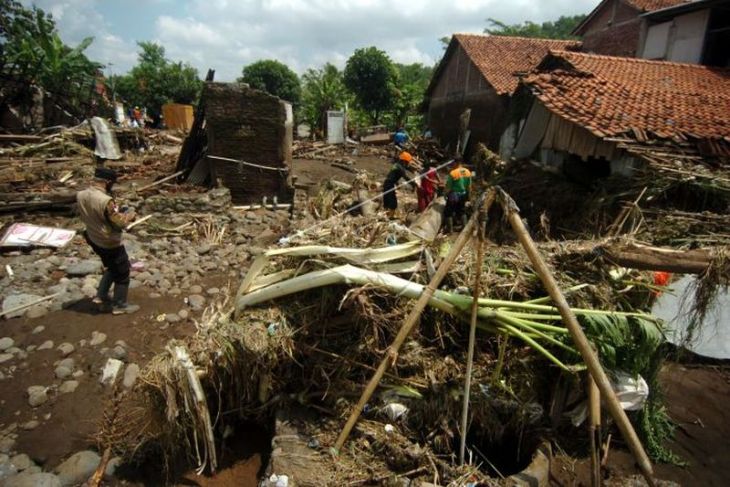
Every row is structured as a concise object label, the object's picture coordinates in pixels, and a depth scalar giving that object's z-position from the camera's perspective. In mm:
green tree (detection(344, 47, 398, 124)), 27527
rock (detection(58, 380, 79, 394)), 4141
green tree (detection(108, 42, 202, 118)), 29734
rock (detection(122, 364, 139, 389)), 4295
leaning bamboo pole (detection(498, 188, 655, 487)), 2301
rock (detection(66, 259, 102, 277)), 6309
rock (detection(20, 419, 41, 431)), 3710
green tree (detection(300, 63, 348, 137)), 26016
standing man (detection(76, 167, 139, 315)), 4891
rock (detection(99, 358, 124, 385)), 4293
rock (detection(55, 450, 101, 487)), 3277
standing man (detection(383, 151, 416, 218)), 9211
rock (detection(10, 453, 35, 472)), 3355
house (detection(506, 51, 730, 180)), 8023
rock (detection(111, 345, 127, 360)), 4605
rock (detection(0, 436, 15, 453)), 3492
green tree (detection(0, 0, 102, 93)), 15539
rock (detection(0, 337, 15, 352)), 4594
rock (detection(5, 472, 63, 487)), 3146
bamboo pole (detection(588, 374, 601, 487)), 2594
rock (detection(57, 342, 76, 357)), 4586
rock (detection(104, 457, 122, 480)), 3335
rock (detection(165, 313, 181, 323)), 5402
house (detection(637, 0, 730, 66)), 13023
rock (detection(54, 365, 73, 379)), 4288
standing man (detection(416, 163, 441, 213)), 9672
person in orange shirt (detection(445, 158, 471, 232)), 8805
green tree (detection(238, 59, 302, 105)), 32406
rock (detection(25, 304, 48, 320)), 5176
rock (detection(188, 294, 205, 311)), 5797
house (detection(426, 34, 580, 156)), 18547
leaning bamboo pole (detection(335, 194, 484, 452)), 2654
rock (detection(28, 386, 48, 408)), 3952
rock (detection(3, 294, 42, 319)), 5180
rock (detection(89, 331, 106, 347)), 4767
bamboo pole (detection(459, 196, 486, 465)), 2671
